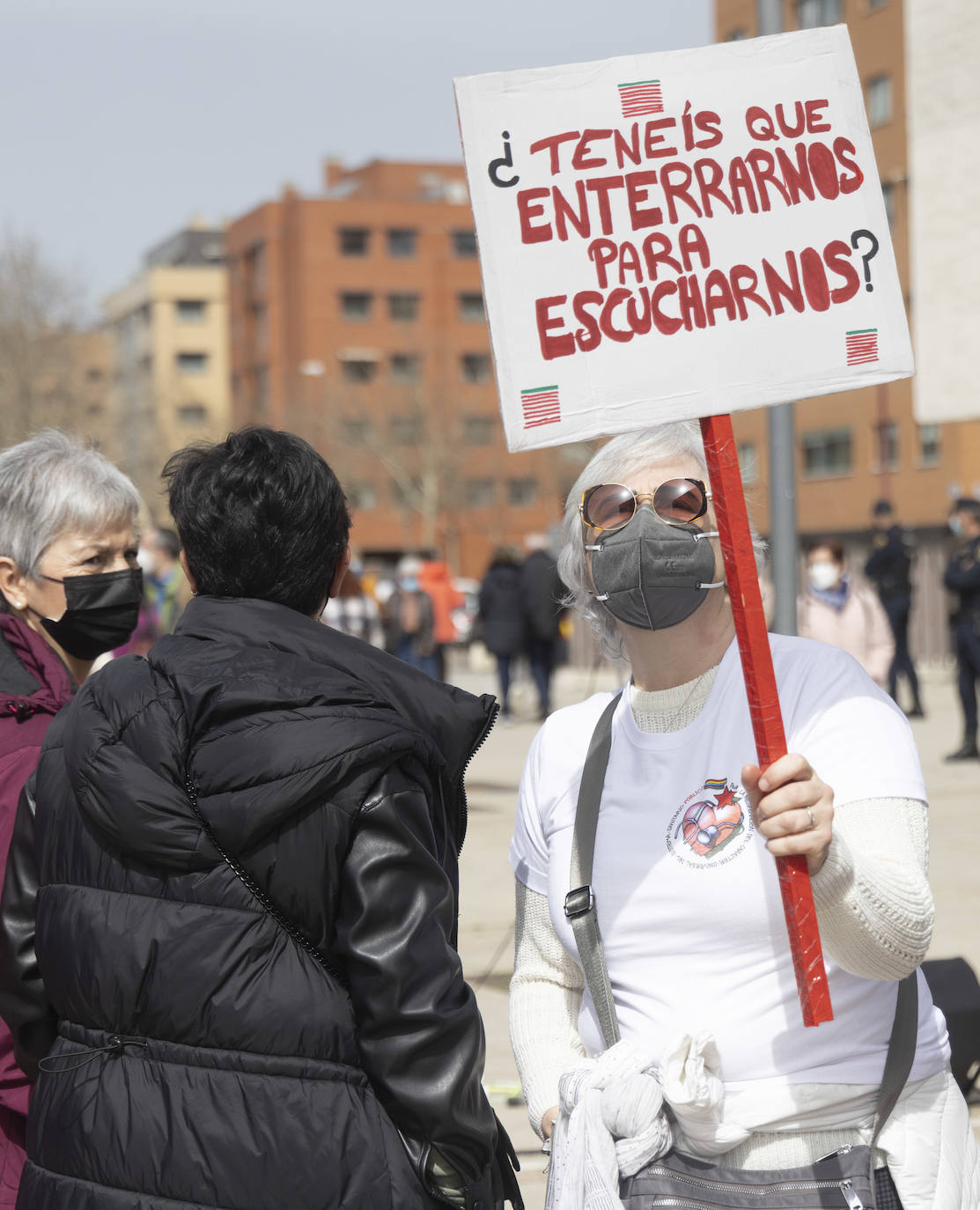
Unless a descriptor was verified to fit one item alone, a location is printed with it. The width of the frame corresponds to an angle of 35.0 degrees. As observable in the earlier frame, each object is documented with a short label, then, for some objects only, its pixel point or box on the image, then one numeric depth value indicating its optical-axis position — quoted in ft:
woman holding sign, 7.12
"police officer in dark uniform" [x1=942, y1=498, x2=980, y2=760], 40.34
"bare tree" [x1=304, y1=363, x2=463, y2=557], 203.31
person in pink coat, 33.55
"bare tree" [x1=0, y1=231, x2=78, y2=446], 122.93
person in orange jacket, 60.54
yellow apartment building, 289.33
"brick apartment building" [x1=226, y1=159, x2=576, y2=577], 207.41
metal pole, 20.70
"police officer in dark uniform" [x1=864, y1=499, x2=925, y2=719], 52.90
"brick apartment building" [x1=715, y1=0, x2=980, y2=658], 135.03
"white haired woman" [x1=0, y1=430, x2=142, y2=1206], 10.90
